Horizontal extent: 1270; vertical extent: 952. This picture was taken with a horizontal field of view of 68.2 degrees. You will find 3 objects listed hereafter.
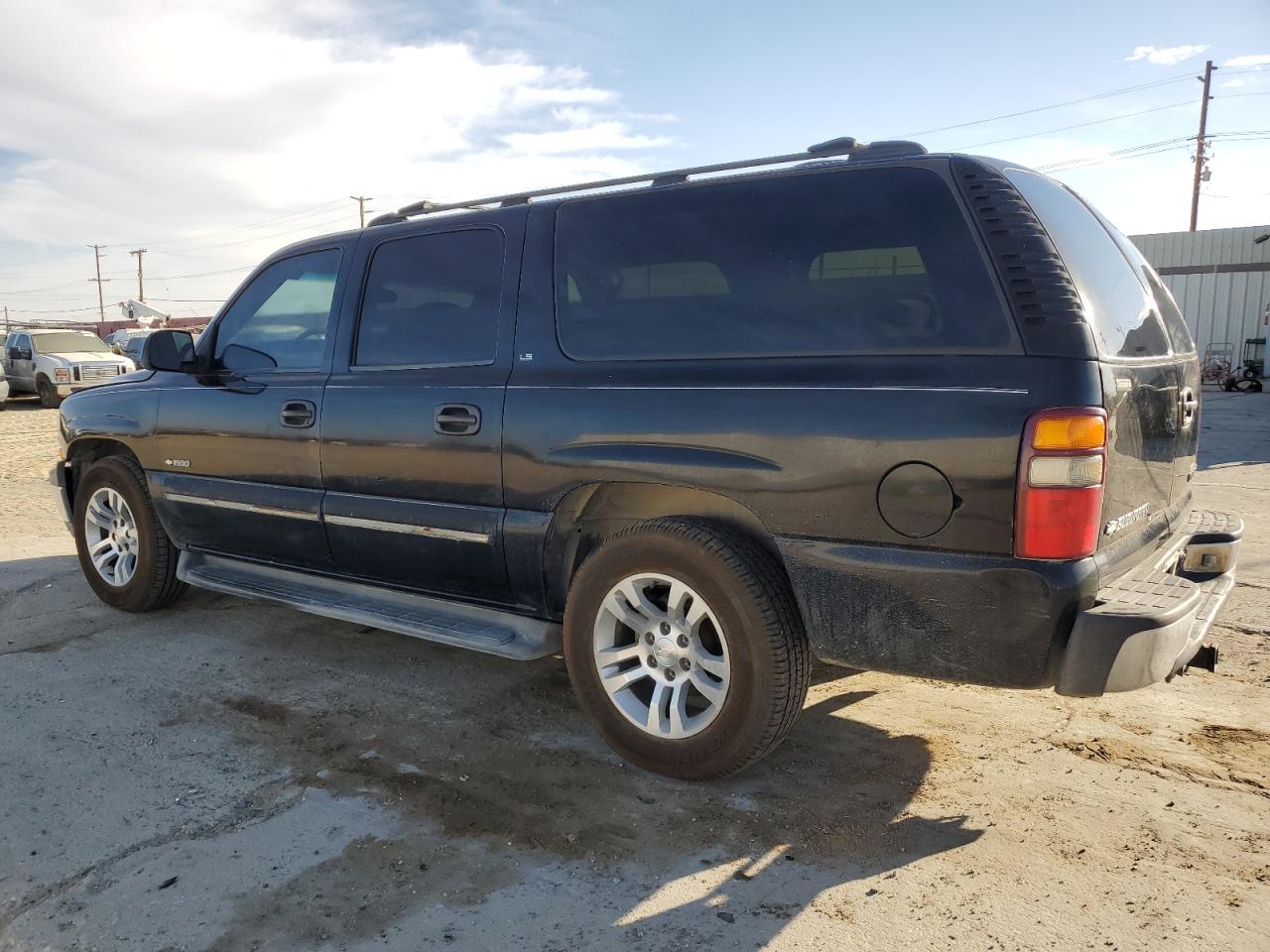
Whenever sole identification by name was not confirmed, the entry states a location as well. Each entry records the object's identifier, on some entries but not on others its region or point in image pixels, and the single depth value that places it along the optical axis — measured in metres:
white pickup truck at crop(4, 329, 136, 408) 20.45
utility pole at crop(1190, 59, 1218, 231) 37.94
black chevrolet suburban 2.51
